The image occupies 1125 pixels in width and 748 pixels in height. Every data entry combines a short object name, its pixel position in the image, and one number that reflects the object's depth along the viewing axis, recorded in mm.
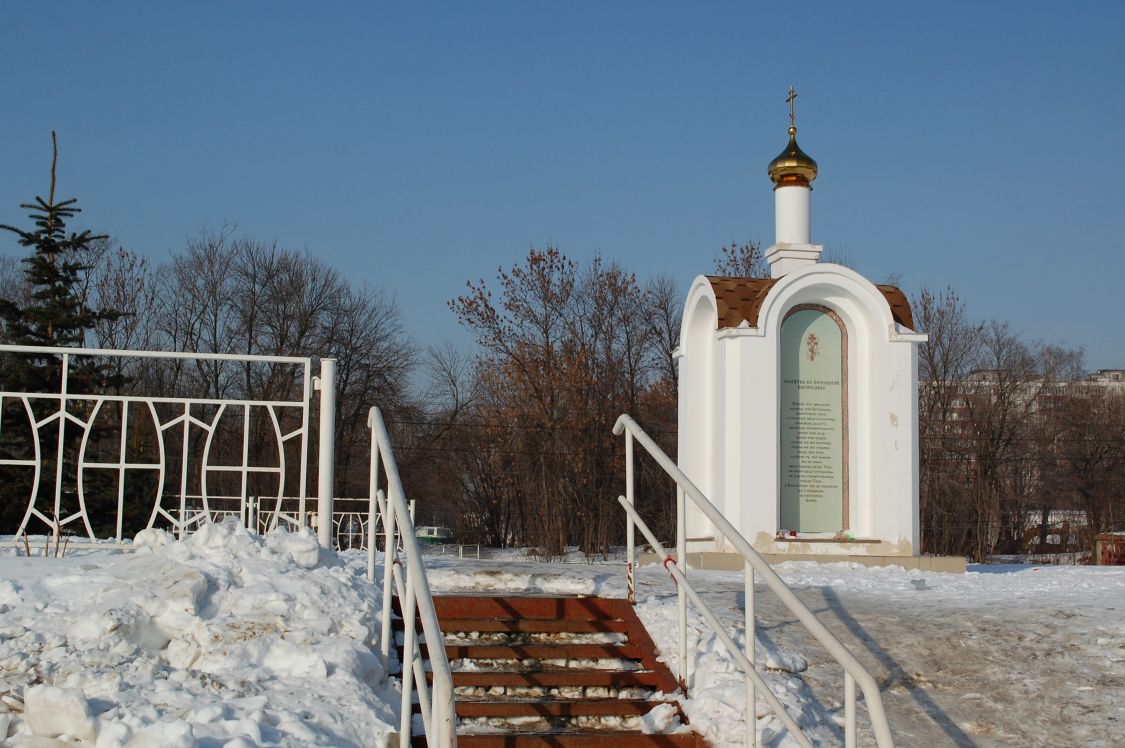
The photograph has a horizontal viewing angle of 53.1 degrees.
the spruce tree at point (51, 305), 19688
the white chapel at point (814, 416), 11703
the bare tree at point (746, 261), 32469
